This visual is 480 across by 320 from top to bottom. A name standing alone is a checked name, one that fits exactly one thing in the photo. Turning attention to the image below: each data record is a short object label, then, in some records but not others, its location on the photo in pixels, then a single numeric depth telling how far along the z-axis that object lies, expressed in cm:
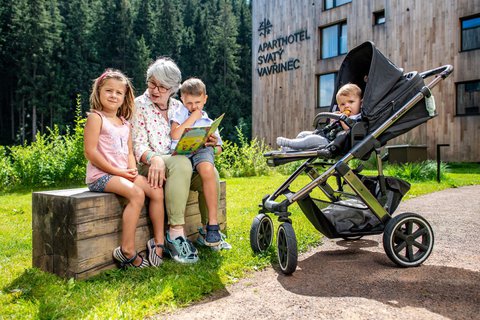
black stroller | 335
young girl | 314
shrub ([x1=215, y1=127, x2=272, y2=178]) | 1183
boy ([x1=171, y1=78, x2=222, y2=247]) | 362
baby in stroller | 358
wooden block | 293
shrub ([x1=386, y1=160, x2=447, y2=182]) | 973
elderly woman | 336
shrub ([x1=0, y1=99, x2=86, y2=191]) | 907
